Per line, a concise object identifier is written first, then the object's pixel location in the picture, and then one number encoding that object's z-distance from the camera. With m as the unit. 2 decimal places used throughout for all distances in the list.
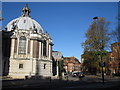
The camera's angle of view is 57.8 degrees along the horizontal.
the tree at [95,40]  27.72
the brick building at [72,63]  77.96
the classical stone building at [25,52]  29.84
